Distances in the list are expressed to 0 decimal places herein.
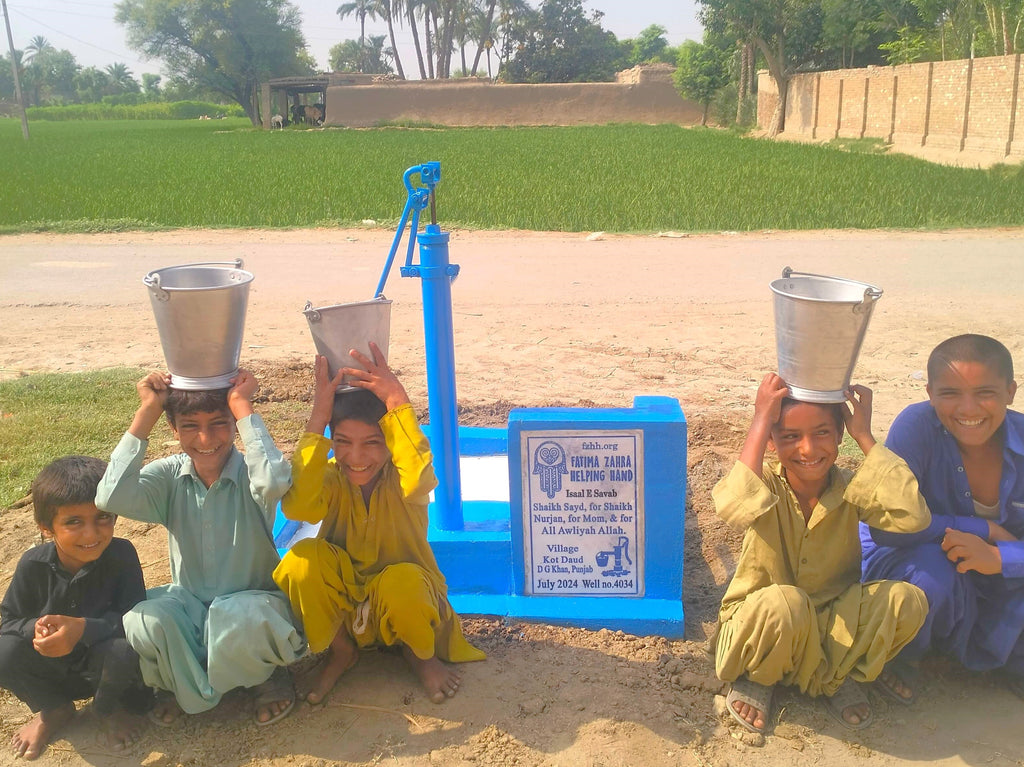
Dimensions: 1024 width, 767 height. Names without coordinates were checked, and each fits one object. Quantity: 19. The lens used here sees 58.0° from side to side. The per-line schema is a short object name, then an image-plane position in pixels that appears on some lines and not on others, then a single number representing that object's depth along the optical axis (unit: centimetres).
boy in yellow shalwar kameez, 260
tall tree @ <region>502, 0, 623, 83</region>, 6038
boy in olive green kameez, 249
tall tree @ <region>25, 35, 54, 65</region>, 12700
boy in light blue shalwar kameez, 251
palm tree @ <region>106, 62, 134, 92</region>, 11962
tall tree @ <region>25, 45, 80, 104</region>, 10456
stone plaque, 296
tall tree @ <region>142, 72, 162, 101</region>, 13412
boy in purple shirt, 261
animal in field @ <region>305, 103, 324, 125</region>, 5050
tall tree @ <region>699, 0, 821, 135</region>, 3111
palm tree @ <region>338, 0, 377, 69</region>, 8156
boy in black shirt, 248
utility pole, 3496
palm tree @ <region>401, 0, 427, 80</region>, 7025
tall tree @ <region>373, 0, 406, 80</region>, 7516
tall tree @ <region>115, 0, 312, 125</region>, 6044
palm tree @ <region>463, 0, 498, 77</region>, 6731
